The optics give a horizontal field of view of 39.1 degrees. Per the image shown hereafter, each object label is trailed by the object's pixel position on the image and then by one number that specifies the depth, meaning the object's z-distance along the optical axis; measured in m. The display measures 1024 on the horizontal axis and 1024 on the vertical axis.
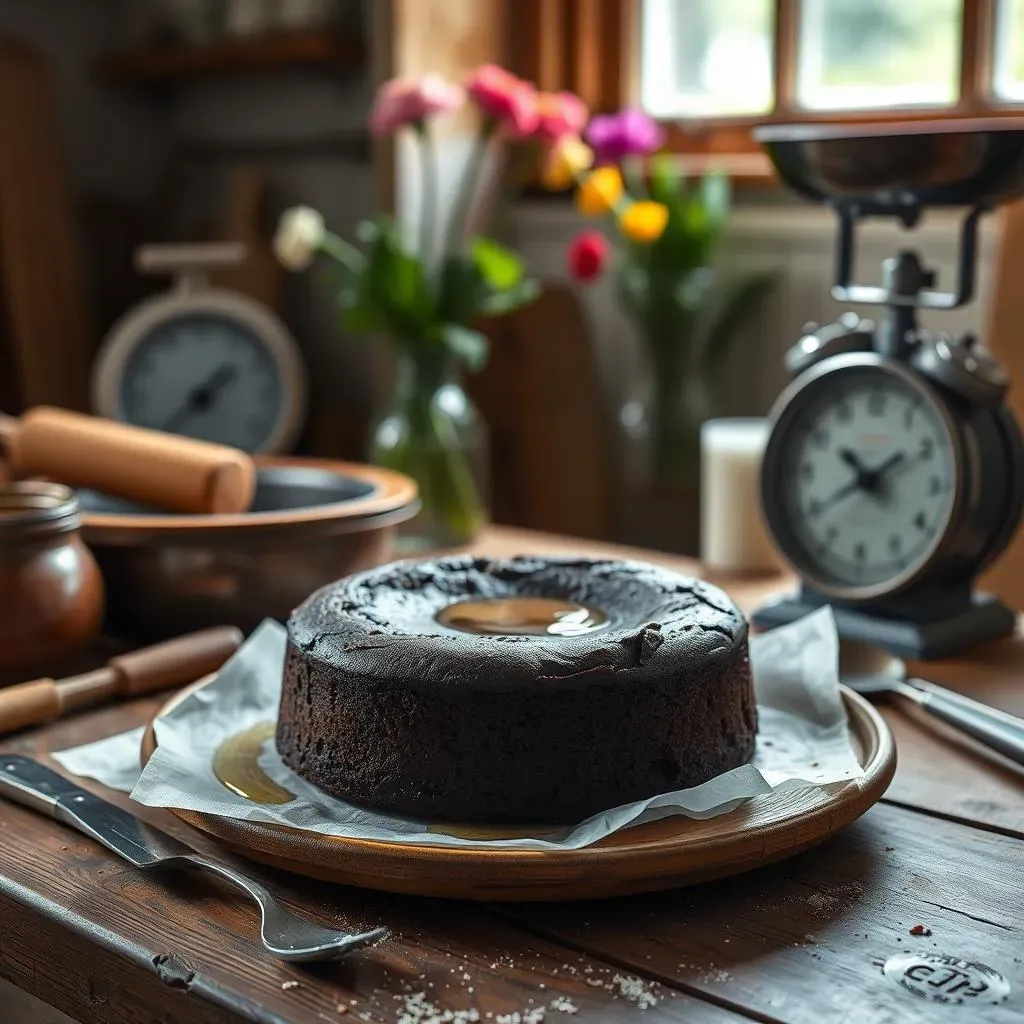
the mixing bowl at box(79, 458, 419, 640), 1.25
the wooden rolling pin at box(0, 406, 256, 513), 1.31
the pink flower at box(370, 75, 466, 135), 1.75
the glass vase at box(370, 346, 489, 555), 1.70
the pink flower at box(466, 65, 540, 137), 1.74
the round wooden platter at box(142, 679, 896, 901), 0.75
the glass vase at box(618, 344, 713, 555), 2.07
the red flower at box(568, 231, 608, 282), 1.81
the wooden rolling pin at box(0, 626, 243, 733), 1.05
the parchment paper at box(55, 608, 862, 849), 0.80
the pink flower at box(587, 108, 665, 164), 1.86
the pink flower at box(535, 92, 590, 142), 1.77
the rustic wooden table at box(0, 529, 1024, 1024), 0.68
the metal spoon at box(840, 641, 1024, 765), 0.99
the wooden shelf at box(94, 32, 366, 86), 2.25
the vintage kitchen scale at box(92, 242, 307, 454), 2.11
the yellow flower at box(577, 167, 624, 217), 1.79
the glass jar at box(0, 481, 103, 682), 1.10
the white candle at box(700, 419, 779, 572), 1.56
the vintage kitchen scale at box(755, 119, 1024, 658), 1.22
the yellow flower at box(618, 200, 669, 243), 1.79
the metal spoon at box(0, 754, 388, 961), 0.71
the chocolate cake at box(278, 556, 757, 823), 0.81
